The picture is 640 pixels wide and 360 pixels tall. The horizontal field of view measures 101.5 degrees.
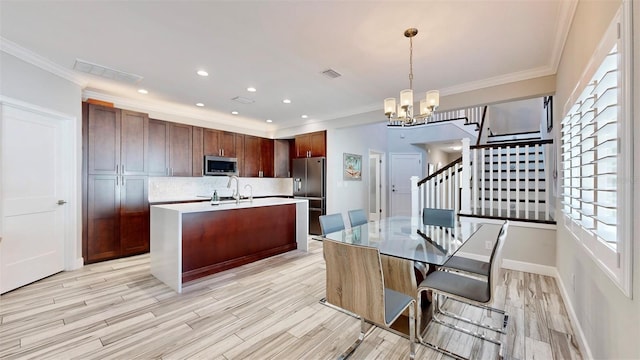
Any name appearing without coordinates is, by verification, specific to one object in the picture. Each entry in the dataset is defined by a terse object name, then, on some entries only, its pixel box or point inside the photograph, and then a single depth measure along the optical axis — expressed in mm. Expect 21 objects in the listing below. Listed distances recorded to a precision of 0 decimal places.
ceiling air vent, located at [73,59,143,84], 3105
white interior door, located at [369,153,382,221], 7412
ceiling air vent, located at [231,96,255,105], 4375
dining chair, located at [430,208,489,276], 2232
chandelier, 2425
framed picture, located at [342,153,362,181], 6105
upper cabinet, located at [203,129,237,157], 5328
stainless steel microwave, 5246
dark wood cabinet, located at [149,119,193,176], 4566
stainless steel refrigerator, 5727
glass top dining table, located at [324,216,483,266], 1948
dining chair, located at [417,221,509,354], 1726
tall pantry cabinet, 3789
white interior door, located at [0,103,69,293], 2846
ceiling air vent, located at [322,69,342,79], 3285
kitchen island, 3014
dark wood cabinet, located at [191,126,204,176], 5117
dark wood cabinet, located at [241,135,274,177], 6062
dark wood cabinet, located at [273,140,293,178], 6609
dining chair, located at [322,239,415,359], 1556
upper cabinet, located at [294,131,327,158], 5723
